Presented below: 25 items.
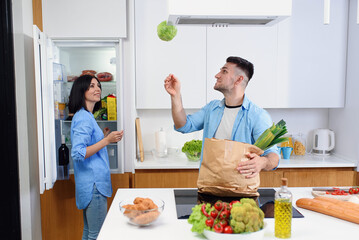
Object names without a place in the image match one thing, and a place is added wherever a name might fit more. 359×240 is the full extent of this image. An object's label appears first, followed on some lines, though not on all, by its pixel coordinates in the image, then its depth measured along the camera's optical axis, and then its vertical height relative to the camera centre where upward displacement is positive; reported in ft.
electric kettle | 10.81 -1.44
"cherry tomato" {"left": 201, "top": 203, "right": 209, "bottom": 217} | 4.24 -1.43
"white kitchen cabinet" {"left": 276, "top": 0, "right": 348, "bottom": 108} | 10.10 +1.16
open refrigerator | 7.93 +0.34
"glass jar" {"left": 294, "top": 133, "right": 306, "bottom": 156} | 10.94 -1.68
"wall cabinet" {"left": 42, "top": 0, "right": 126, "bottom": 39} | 8.95 +2.05
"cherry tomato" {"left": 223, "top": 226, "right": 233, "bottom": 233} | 4.02 -1.58
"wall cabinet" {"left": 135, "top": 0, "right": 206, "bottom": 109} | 9.79 +1.05
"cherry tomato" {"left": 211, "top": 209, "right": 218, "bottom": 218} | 4.20 -1.45
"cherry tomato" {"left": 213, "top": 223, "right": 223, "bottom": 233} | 4.04 -1.57
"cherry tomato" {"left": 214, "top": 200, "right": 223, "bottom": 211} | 4.25 -1.37
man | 6.78 -0.35
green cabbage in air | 5.99 +1.15
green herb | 5.19 -0.63
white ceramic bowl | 3.99 -1.64
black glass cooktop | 5.15 -1.77
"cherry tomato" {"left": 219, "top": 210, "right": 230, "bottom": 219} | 4.13 -1.44
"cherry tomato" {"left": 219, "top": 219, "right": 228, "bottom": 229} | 4.08 -1.53
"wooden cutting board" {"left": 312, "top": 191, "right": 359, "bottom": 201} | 5.56 -1.67
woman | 7.59 -1.38
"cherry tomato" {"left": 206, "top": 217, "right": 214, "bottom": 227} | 4.14 -1.53
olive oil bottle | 4.28 -1.48
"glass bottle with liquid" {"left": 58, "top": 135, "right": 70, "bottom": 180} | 9.29 -1.79
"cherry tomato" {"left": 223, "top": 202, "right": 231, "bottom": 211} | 4.17 -1.36
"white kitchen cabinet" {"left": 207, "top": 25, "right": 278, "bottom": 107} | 10.00 +1.28
